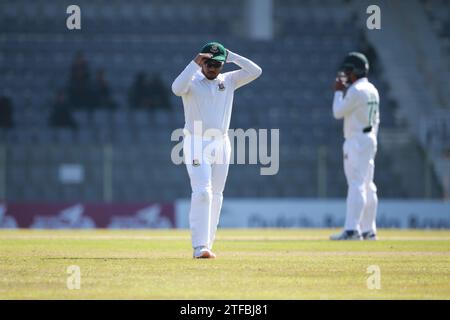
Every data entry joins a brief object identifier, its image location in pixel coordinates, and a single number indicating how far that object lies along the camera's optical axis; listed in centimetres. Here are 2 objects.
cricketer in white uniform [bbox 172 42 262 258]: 1293
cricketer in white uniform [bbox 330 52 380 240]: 1802
